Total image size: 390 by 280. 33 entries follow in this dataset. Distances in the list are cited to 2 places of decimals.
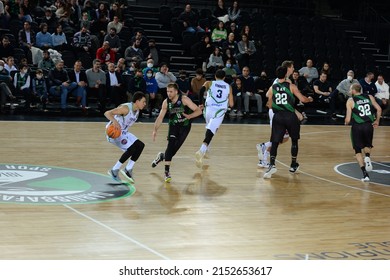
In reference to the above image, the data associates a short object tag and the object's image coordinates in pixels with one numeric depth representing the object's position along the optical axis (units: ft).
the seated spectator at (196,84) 71.77
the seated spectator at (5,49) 68.13
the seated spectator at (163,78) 71.72
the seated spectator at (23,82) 65.61
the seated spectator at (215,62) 76.32
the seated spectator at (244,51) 79.36
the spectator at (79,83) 67.83
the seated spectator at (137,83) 69.41
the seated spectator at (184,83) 71.56
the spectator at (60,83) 66.95
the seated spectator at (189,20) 82.02
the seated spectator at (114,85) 69.67
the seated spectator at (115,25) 75.92
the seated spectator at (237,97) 72.95
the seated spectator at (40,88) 65.82
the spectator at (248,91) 73.72
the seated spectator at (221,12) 85.35
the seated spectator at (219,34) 80.53
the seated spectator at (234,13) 85.92
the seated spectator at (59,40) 71.67
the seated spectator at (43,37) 70.74
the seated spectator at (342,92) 76.79
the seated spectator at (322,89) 77.56
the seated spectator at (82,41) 72.49
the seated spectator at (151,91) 70.44
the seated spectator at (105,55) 72.13
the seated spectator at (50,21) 73.56
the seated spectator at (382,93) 77.87
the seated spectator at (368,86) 77.15
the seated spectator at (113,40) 73.51
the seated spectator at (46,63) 68.43
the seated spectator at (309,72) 79.05
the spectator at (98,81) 68.69
